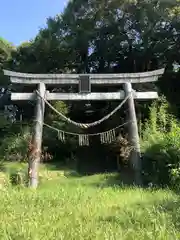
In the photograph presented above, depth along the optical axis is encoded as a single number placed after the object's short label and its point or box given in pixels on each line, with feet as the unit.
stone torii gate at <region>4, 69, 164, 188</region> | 20.48
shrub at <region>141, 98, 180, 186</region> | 16.68
